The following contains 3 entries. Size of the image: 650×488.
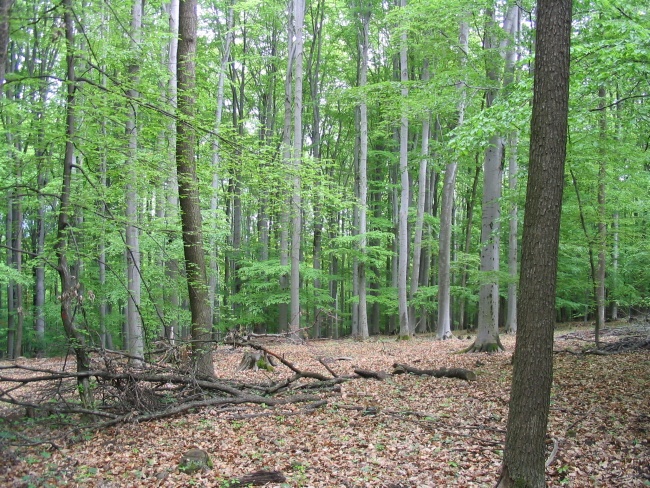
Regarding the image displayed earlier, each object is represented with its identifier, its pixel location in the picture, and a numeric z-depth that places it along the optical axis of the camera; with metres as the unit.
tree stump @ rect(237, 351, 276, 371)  11.38
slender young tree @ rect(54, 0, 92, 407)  6.40
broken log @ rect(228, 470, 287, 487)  4.78
